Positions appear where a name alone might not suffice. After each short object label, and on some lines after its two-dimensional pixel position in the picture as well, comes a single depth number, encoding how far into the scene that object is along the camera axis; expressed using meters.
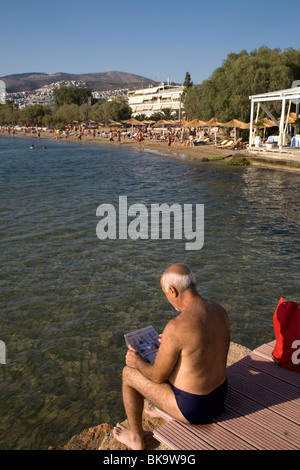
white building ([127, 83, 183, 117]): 135.25
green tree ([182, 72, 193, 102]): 103.81
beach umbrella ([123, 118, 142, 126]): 65.57
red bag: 3.72
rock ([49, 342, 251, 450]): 3.34
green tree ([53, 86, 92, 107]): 143.62
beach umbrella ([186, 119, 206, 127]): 42.72
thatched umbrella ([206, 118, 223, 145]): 39.69
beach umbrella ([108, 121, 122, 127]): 75.64
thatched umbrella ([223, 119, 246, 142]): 35.47
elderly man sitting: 2.74
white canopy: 25.10
